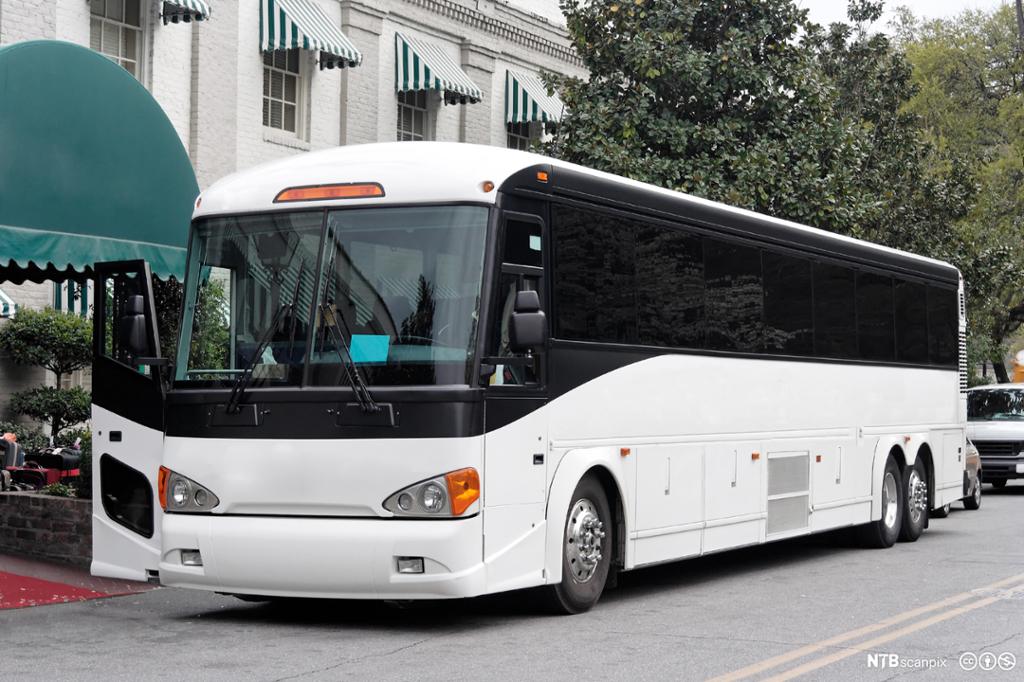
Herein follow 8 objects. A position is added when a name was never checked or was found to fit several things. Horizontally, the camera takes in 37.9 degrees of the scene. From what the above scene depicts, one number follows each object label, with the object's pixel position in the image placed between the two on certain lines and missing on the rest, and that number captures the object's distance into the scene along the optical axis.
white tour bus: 9.57
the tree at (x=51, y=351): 21.23
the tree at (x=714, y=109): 23.94
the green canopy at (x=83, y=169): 12.81
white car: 26.47
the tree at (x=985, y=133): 32.94
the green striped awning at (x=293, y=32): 24.78
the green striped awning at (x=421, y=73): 27.91
